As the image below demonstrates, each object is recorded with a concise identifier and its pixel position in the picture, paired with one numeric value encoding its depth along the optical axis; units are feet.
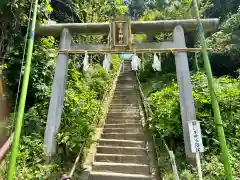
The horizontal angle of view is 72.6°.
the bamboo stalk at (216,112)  10.31
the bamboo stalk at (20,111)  9.88
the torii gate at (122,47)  17.79
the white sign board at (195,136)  12.33
